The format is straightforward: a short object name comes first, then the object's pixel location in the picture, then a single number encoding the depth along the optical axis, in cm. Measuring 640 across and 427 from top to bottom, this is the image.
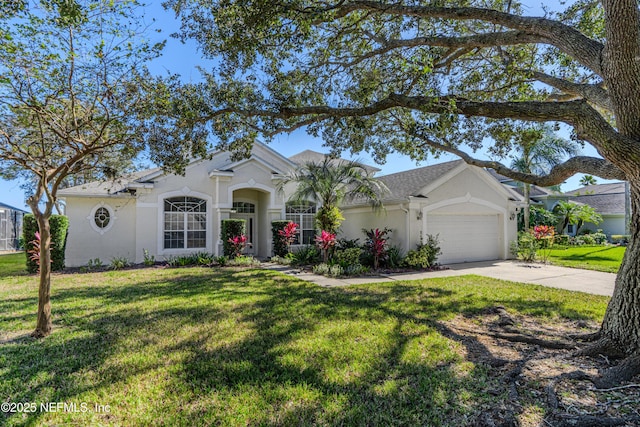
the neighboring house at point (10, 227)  2708
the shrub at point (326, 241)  1357
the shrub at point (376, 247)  1338
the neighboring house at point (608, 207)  3086
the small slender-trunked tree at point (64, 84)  562
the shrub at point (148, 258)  1460
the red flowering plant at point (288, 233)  1608
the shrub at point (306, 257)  1490
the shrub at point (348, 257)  1320
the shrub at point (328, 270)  1220
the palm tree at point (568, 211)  2778
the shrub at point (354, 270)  1230
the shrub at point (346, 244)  1535
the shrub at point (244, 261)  1472
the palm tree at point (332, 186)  1369
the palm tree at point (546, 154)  2520
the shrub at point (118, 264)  1391
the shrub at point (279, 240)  1667
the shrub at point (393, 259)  1371
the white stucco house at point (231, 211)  1452
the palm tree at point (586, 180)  3186
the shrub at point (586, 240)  2627
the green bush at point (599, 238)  2737
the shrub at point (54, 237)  1284
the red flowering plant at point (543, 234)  1623
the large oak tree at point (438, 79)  455
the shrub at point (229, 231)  1555
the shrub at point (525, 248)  1595
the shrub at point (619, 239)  2571
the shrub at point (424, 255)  1355
